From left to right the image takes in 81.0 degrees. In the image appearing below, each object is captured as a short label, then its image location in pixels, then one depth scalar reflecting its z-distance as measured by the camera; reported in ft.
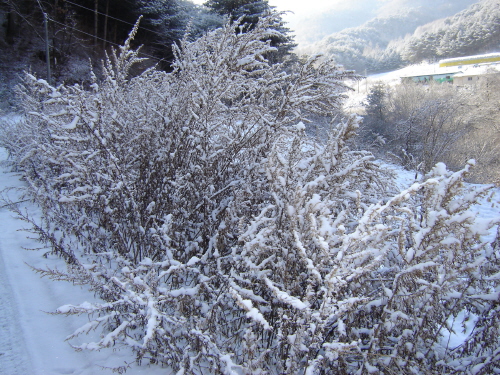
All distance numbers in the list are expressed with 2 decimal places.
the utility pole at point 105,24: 59.19
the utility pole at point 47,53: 29.77
